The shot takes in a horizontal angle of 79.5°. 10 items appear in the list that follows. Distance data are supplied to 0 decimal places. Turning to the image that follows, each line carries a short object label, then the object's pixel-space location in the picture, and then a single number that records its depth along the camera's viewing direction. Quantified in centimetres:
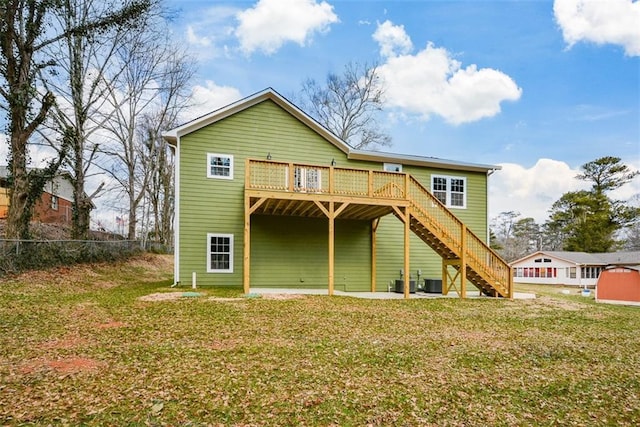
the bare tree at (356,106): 3306
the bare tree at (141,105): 2295
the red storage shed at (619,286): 1587
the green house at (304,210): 1255
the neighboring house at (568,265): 3322
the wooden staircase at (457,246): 1307
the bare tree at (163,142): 2594
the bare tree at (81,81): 1739
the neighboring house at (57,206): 2464
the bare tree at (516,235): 5526
